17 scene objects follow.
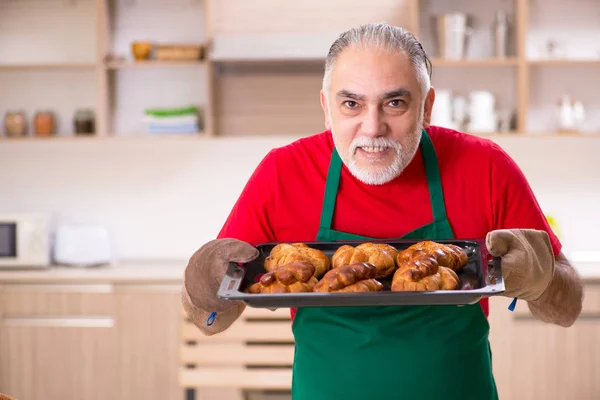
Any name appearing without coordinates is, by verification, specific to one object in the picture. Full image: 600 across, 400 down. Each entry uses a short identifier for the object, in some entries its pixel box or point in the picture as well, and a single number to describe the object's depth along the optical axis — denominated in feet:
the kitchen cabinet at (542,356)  12.05
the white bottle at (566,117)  13.16
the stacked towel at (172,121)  13.11
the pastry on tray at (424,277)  4.53
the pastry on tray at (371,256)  4.88
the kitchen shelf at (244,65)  12.75
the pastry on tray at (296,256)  4.87
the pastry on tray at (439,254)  4.77
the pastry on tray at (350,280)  4.53
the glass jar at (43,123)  13.61
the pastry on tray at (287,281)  4.58
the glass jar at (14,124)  13.57
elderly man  5.15
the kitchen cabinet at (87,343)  12.41
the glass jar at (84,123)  13.46
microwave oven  12.97
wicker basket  12.94
